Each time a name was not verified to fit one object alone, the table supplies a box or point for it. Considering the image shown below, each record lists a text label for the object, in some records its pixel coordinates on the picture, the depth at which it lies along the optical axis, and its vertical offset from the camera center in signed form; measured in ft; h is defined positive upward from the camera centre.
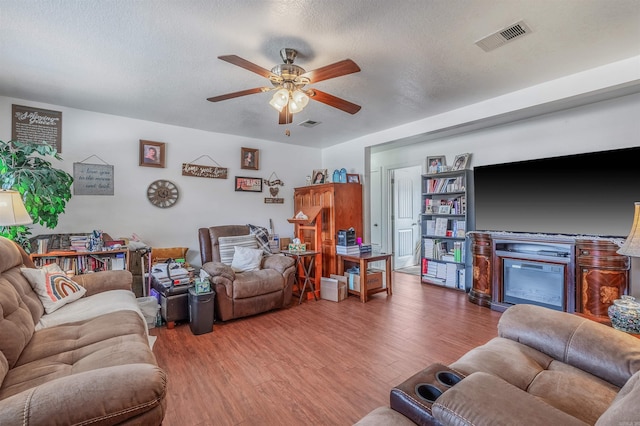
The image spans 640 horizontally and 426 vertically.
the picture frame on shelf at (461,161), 14.25 +2.54
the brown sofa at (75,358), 3.13 -2.28
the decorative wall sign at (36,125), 10.34 +3.20
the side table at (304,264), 12.93 -2.46
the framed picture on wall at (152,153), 12.68 +2.61
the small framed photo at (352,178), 15.42 +1.84
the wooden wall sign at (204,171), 13.82 +2.03
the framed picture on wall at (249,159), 15.47 +2.90
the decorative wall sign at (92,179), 11.39 +1.33
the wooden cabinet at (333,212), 14.42 +0.00
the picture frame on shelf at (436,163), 15.16 +2.64
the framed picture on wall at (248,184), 15.39 +1.52
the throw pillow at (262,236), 13.39 -1.16
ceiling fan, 6.66 +3.18
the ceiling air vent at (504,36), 6.53 +4.19
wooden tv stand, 9.03 -1.87
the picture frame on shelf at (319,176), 16.21 +2.04
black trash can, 9.45 -3.32
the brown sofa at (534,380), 2.66 -2.15
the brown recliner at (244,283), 10.31 -2.65
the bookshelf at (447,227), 14.35 -0.77
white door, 18.98 -0.25
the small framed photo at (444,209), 14.88 +0.18
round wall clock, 12.98 +0.84
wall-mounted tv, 9.46 +0.70
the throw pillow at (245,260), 11.94 -2.01
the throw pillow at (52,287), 6.91 -1.92
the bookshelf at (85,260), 9.48 -1.69
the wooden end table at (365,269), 12.75 -2.62
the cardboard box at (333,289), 12.81 -3.46
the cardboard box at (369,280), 13.25 -3.16
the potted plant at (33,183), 8.13 +0.81
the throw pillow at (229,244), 12.32 -1.43
